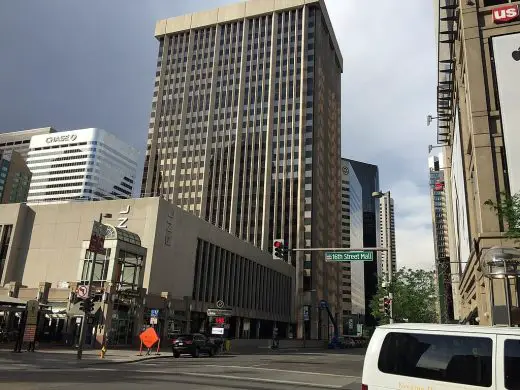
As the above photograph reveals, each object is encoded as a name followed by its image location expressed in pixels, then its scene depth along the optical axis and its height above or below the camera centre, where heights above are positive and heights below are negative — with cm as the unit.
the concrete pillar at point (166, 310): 4528 +114
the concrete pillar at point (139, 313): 4139 +65
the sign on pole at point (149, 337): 2930 -99
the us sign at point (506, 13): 2855 +1966
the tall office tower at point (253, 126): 10806 +4896
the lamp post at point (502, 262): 1794 +298
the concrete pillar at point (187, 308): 5058 +154
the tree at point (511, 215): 1783 +482
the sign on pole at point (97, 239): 2855 +482
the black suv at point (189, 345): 3256 -150
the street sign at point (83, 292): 2725 +145
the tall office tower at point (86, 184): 19575 +5496
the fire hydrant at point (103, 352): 2697 -191
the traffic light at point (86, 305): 2700 +69
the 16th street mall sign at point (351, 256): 2409 +389
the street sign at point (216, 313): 4309 +109
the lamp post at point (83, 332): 2538 -82
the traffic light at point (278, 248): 2335 +392
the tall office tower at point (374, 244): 19762 +3681
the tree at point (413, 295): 6481 +557
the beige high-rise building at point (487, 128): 2583 +1253
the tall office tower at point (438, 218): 15002 +3846
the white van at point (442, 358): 693 -32
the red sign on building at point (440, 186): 9469 +3051
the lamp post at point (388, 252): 2576 +449
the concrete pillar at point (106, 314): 3738 +37
